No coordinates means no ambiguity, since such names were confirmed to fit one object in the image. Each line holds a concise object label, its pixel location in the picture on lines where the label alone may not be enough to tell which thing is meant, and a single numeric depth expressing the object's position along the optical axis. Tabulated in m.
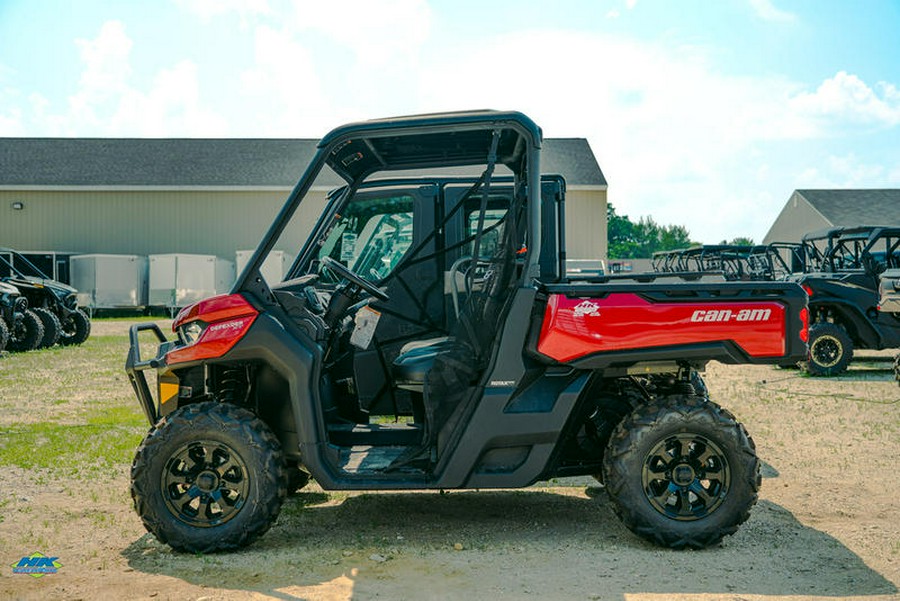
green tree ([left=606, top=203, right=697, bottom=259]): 79.12
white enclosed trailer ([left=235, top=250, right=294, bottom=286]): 24.62
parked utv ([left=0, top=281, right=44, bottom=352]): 16.94
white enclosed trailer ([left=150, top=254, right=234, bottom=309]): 32.06
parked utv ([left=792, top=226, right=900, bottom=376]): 13.01
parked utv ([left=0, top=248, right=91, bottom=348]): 18.62
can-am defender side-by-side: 4.65
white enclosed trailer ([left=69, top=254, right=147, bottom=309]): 31.52
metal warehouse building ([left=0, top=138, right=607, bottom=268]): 35.22
